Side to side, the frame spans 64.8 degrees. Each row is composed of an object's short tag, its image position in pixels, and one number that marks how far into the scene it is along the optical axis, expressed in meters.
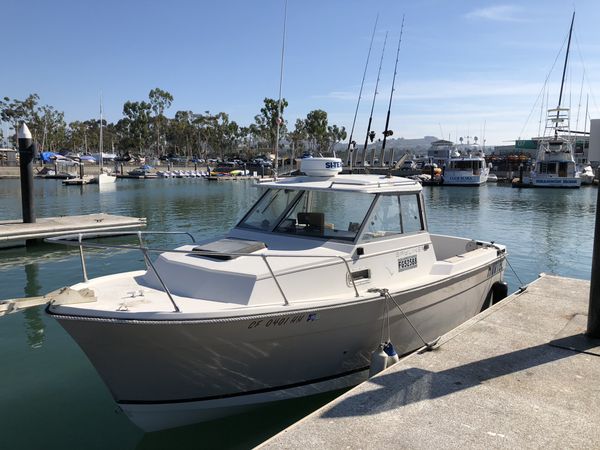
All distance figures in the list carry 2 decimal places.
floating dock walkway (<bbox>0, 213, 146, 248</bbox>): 16.22
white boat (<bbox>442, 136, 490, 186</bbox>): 59.12
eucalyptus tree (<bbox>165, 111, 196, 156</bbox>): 111.87
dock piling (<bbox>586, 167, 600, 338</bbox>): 5.73
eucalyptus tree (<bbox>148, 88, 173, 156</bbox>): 103.77
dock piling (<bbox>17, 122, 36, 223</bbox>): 16.57
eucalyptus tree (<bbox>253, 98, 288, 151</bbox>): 86.25
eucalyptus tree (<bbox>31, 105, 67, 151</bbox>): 93.50
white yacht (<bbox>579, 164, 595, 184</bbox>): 63.66
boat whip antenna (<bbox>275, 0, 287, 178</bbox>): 7.97
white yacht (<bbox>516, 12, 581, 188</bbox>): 54.95
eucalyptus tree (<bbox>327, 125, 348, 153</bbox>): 120.56
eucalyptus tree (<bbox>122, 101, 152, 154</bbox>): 101.94
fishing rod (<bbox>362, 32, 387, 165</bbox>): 9.46
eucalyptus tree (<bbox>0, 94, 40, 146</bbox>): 88.08
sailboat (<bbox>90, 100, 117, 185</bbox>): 56.06
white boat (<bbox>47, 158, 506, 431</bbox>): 5.00
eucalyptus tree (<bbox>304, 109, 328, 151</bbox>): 104.38
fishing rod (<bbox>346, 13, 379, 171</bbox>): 10.34
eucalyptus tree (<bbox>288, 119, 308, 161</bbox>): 106.31
